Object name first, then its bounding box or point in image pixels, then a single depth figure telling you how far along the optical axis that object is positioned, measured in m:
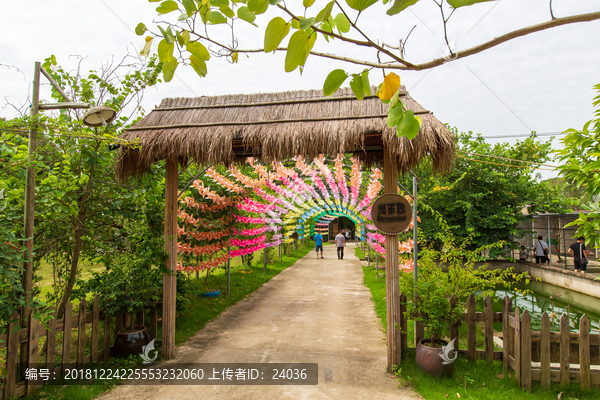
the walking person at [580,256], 9.02
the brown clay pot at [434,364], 3.46
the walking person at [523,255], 11.85
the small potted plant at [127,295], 3.94
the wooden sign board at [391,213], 3.74
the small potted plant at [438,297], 3.50
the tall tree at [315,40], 0.89
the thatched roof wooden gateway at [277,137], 3.53
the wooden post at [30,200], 2.93
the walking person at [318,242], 15.29
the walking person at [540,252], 10.85
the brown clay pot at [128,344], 3.94
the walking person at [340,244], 15.16
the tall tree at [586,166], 2.21
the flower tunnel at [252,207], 6.50
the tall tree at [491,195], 9.09
